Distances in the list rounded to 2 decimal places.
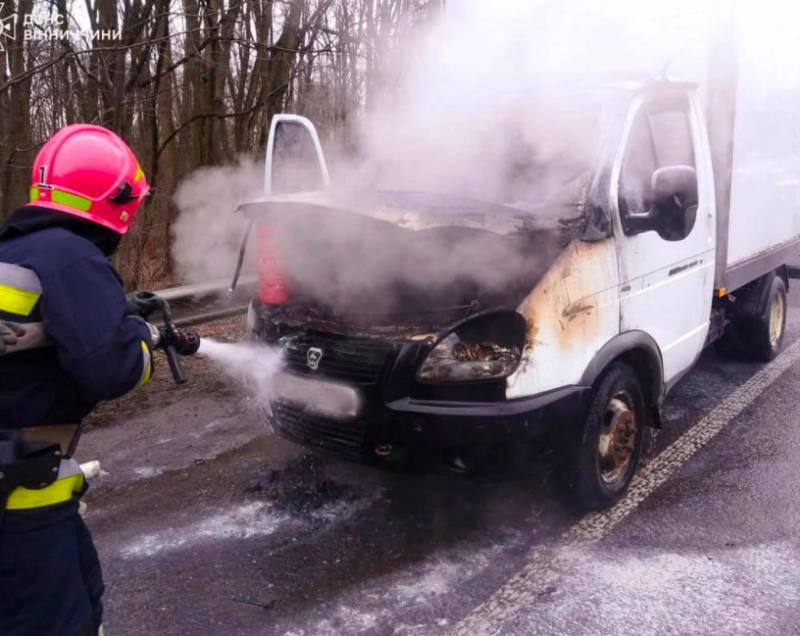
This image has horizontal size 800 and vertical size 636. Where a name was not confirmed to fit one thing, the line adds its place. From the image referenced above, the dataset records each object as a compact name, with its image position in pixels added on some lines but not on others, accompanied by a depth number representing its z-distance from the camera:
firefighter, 1.82
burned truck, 3.02
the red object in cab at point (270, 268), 3.62
